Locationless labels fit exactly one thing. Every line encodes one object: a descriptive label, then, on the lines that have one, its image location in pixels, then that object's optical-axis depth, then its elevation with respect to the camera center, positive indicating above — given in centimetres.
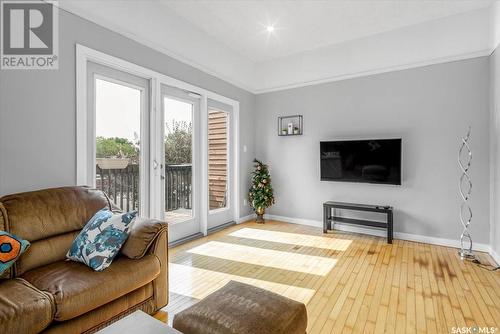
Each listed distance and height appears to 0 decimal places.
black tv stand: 360 -78
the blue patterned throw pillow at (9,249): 149 -50
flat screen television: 370 +7
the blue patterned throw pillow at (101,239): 171 -51
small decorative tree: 470 -47
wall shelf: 462 +73
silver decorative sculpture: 332 -31
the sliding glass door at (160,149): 275 +20
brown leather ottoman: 120 -73
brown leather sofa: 134 -67
